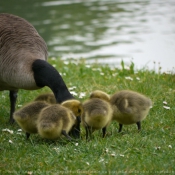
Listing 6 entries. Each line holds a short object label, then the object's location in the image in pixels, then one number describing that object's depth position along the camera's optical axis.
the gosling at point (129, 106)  11.78
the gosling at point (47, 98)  13.02
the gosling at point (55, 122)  10.76
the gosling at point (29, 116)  11.48
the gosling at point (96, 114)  11.06
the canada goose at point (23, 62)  11.96
